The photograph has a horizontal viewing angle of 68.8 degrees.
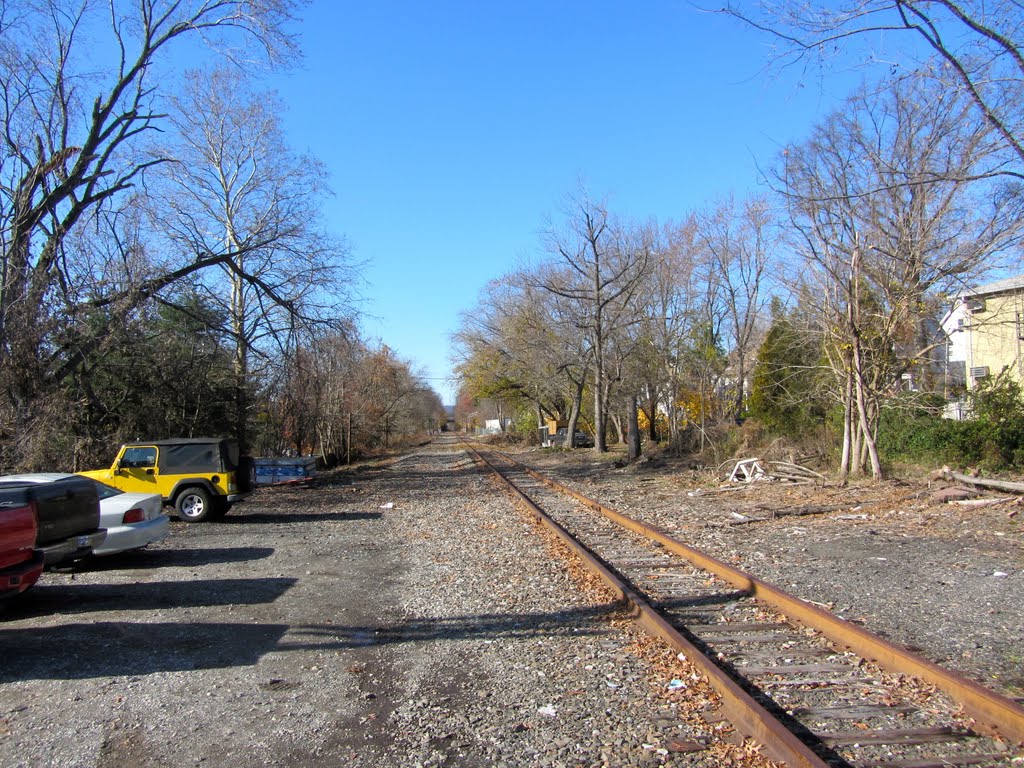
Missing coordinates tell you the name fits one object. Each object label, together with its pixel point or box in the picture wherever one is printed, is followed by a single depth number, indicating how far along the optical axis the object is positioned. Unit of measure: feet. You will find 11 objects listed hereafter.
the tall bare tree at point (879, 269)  52.03
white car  33.82
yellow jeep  49.80
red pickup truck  21.68
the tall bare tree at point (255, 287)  73.26
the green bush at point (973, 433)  51.19
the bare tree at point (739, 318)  123.03
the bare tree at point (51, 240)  54.85
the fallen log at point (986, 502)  38.88
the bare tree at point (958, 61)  27.71
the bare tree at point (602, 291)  114.83
